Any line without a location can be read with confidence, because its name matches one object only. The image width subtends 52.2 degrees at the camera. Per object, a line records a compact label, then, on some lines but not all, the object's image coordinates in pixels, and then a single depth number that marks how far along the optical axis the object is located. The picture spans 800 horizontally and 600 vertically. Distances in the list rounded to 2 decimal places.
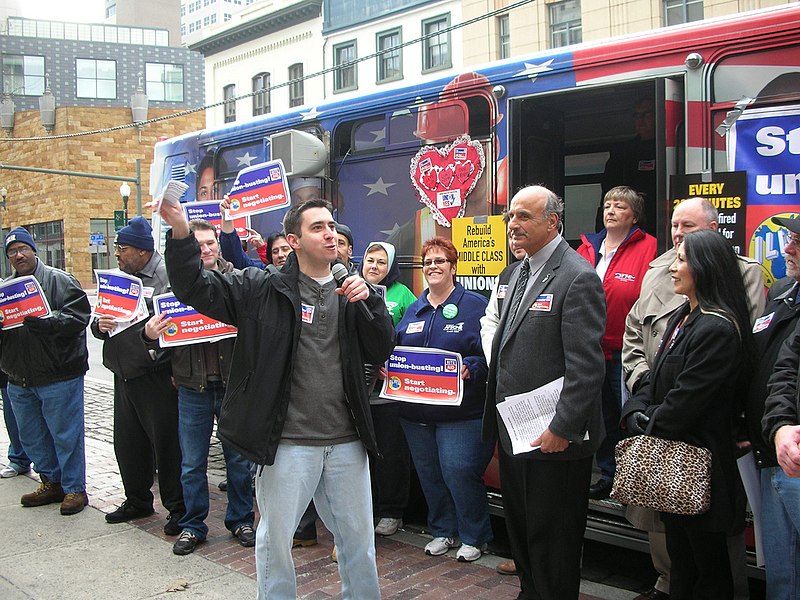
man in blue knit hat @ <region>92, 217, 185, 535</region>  5.72
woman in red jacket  4.86
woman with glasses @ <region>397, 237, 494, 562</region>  5.12
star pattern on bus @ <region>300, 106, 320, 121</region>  6.67
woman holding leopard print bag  3.67
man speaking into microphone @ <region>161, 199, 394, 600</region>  3.75
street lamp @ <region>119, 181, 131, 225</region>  34.56
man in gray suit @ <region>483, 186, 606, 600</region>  3.73
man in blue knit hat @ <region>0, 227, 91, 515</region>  6.34
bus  4.27
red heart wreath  5.48
